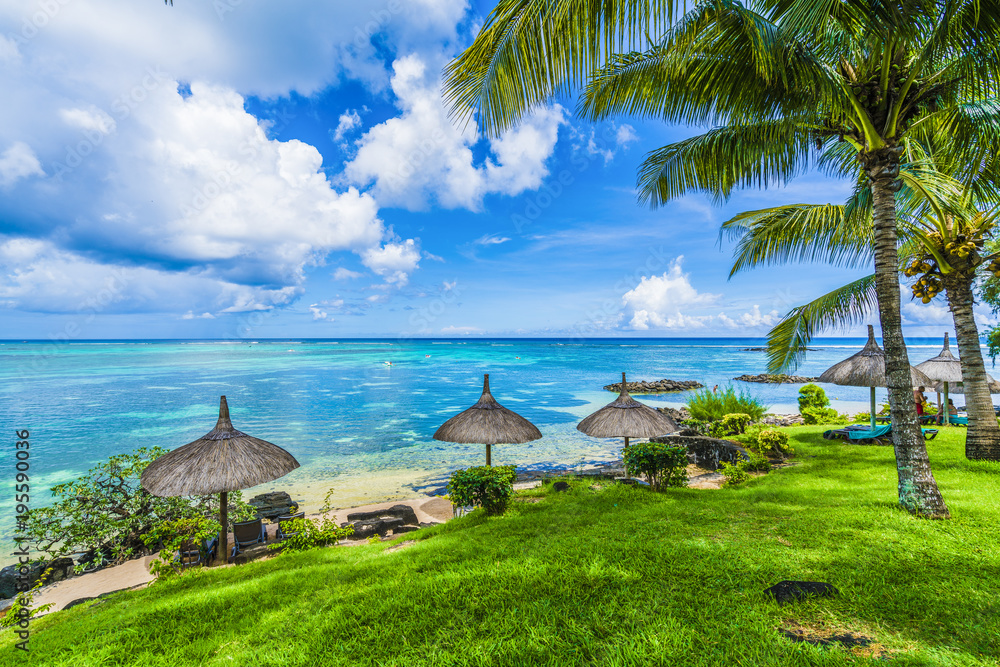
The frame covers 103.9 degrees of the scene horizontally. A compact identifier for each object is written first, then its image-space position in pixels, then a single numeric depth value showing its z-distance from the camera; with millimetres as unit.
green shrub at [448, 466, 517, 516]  5836
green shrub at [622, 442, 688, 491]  6688
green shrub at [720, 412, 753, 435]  11617
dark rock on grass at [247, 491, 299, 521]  8192
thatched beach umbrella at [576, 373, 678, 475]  7795
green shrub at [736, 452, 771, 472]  8250
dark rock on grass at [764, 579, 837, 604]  2957
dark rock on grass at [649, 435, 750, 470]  9109
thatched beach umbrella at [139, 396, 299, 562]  5055
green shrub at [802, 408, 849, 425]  14047
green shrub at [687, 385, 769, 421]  13609
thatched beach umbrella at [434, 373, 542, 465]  7402
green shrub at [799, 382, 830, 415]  15487
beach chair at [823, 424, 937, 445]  9062
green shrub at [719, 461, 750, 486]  7575
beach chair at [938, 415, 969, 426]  11109
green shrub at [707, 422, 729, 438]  11375
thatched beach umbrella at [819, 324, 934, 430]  8934
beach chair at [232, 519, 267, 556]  6746
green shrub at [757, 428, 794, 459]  9047
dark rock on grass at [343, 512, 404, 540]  6818
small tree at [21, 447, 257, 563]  5855
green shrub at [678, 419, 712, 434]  11841
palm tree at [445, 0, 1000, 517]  3305
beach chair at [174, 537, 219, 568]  5805
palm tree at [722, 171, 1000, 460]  6455
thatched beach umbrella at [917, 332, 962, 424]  10797
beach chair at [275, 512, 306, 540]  7150
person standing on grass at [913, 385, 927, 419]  10625
